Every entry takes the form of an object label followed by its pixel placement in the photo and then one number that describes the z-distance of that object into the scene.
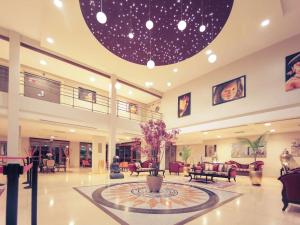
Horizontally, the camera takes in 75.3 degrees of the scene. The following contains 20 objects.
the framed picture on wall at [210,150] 14.43
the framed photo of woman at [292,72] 7.46
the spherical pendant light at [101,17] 3.89
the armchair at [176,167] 12.52
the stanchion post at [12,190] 1.57
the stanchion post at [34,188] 2.61
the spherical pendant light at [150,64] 5.15
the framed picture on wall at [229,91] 9.35
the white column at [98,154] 13.04
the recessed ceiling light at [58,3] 6.03
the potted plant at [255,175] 8.07
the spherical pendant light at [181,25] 4.36
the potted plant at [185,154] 14.51
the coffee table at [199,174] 8.87
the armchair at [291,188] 4.58
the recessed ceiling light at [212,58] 5.23
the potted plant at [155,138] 5.73
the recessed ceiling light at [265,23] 6.86
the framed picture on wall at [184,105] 12.15
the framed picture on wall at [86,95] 12.73
